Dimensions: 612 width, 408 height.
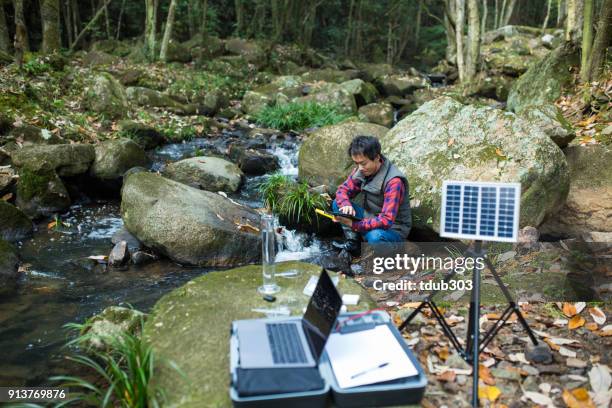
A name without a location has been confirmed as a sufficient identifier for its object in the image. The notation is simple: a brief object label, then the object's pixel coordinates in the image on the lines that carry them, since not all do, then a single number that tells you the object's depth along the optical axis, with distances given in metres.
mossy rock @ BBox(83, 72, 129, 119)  11.08
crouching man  4.90
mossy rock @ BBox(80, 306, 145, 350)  3.80
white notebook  2.29
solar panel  2.56
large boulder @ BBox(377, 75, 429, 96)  17.88
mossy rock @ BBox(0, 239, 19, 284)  5.21
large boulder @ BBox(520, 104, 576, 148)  6.28
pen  2.30
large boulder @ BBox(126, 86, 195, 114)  12.87
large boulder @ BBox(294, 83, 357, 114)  13.30
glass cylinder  3.19
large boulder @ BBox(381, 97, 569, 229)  5.40
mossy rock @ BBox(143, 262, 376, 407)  2.42
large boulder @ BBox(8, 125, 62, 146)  8.19
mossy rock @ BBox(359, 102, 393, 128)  12.70
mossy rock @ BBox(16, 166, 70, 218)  7.10
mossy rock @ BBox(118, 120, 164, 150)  10.18
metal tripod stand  2.62
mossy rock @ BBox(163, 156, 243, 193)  8.17
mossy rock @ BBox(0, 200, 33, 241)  6.25
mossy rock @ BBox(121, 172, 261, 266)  5.68
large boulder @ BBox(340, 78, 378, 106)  14.77
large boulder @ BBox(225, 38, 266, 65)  20.28
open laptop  2.27
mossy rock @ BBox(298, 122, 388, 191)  7.60
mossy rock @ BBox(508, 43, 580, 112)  9.41
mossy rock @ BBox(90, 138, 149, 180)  8.05
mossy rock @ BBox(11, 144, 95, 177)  7.27
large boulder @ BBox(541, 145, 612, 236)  5.79
